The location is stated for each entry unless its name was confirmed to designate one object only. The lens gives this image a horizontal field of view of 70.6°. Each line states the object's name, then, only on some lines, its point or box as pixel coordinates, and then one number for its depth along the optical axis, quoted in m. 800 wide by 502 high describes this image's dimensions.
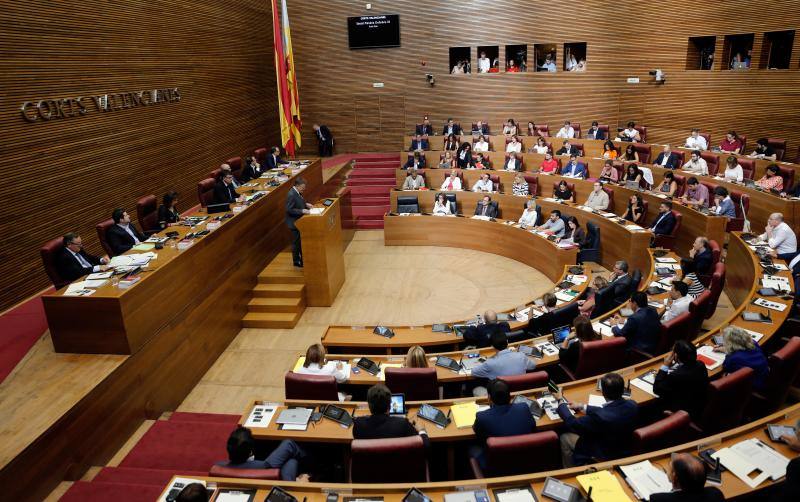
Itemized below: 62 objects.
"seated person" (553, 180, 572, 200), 9.76
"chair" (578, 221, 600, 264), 8.38
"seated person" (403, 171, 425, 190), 11.37
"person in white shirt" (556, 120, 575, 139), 13.17
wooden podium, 7.66
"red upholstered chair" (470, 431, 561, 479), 3.21
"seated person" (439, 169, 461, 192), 11.10
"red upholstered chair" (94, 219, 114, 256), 6.28
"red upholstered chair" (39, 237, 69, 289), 5.43
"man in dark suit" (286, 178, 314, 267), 7.80
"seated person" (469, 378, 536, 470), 3.48
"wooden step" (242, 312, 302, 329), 7.41
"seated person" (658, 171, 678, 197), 8.78
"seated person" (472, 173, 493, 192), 10.82
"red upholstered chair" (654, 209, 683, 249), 7.79
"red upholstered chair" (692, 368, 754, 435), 3.60
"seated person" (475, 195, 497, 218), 10.14
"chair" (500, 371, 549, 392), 4.11
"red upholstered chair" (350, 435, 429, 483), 3.20
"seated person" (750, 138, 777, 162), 10.21
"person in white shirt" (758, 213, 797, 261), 6.49
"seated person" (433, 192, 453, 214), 10.48
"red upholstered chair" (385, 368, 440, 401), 4.23
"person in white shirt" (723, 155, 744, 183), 8.95
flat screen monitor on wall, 14.40
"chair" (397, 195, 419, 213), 10.78
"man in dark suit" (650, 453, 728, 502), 2.62
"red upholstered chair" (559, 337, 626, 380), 4.48
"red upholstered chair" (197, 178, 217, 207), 7.86
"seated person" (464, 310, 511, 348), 5.22
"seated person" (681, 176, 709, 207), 8.39
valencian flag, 9.48
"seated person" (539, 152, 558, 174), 11.10
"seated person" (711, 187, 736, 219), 7.77
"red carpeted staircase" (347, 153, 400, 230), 11.84
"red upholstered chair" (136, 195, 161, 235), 6.98
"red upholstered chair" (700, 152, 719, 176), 9.72
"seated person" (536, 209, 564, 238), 8.81
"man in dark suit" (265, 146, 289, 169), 10.55
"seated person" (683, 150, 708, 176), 9.54
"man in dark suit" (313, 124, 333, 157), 15.00
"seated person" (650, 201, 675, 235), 7.87
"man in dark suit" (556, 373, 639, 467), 3.46
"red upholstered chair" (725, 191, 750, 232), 7.85
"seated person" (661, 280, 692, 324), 5.28
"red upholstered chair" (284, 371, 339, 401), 4.21
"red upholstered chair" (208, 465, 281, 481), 3.19
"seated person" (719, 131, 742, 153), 10.70
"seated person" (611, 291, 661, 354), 4.99
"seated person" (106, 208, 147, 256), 6.30
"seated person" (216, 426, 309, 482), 3.32
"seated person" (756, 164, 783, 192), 8.24
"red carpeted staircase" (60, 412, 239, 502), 3.80
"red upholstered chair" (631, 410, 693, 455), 3.25
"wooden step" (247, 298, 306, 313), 7.57
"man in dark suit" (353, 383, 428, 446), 3.43
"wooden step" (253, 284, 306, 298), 7.74
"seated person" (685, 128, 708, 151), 11.22
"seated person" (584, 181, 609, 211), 9.20
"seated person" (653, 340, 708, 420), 3.81
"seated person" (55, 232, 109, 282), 5.53
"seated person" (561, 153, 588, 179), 10.57
